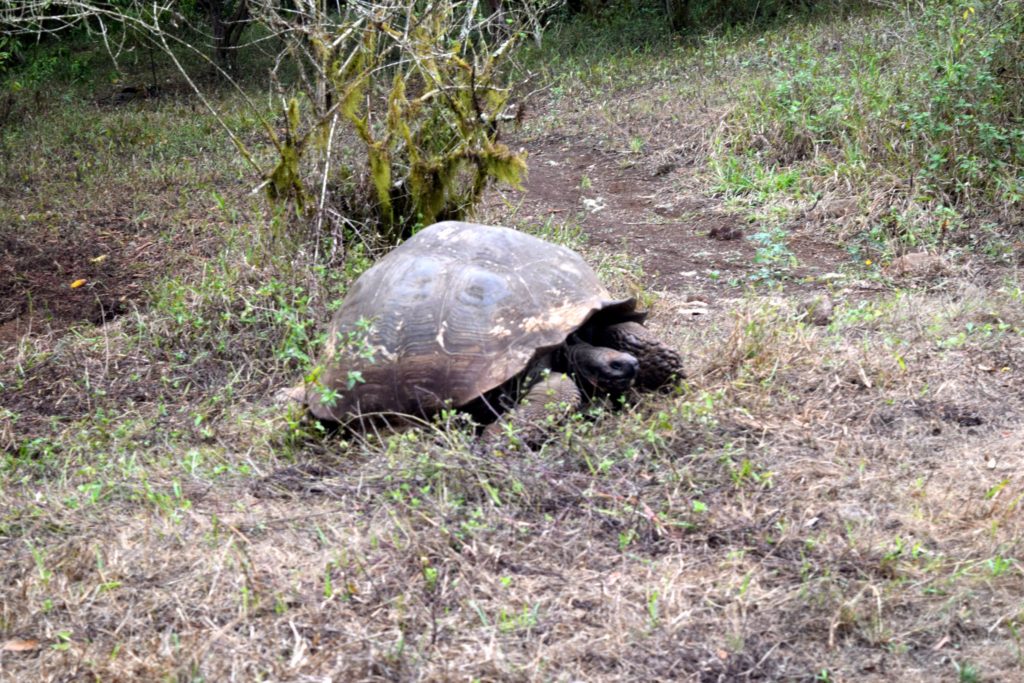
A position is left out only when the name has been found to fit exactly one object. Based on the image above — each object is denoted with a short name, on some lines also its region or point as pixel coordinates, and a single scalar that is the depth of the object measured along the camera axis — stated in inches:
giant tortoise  169.0
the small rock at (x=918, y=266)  252.1
